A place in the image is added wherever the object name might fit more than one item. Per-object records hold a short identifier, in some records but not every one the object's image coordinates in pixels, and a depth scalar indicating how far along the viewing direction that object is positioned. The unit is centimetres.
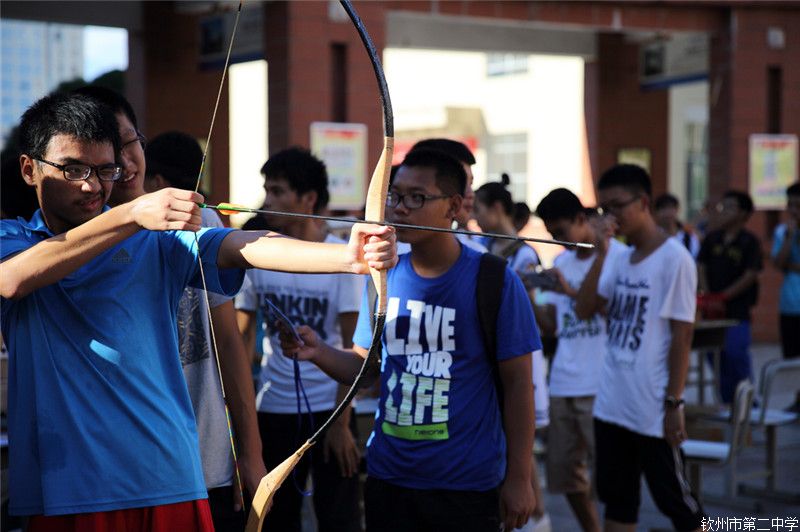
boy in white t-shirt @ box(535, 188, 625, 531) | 534
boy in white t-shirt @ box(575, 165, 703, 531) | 452
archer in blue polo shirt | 230
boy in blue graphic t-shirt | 324
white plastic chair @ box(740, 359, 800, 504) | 628
